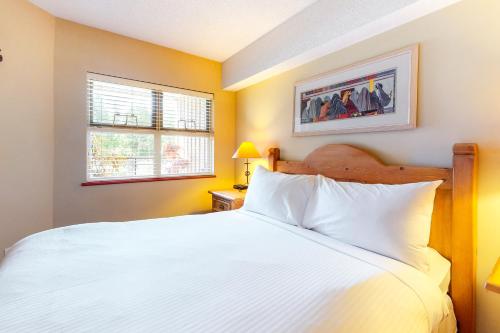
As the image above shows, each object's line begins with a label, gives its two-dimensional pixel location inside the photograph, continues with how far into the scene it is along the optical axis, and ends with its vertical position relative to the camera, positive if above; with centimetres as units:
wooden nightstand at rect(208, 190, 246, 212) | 258 -41
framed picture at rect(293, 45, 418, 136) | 162 +52
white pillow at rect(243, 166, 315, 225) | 180 -26
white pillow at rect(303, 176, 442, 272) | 123 -30
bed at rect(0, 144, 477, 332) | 78 -48
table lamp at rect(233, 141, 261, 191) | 281 +13
